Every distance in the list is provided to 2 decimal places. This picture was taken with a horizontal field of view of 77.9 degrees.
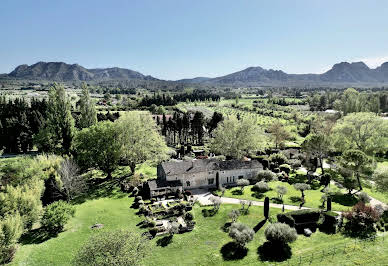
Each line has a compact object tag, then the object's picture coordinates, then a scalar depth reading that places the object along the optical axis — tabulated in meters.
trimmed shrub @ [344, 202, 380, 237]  33.94
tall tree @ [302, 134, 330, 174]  59.12
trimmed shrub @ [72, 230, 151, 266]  22.41
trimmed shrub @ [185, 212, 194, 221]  39.31
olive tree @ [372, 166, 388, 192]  40.61
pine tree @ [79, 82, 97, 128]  77.62
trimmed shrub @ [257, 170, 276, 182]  54.81
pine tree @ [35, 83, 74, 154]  64.88
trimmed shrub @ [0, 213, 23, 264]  29.19
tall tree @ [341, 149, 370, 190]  48.16
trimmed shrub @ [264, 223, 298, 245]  30.81
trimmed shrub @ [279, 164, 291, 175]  61.44
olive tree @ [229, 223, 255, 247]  31.30
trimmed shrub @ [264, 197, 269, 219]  39.00
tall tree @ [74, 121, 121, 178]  56.56
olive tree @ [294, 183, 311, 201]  45.25
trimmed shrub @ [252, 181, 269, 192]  49.59
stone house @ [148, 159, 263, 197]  51.91
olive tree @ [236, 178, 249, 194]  50.84
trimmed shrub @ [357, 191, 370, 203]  42.53
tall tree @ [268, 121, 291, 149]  86.06
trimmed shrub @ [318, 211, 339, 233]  35.22
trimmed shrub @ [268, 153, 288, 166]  67.69
